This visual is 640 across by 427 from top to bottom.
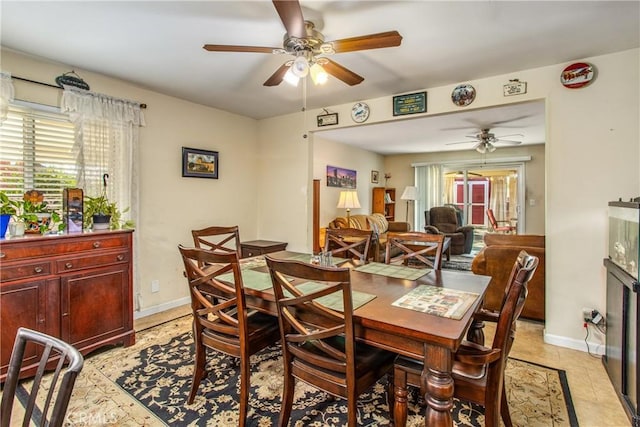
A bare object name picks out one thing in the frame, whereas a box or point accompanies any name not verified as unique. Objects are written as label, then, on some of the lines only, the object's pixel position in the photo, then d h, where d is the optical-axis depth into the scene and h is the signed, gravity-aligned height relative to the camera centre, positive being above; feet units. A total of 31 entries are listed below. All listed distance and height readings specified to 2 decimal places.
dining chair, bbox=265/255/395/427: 4.45 -2.15
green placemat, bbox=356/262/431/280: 7.02 -1.38
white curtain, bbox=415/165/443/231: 26.68 +2.01
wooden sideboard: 6.89 -1.90
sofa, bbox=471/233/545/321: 10.39 -1.99
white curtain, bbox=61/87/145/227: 9.42 +2.15
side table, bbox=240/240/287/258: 12.95 -1.50
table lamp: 18.52 +0.62
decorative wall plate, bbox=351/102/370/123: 12.04 +3.79
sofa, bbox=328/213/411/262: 16.67 -0.89
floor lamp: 25.81 +1.45
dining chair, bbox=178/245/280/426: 5.52 -2.23
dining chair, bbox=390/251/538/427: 4.30 -2.34
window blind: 8.25 +1.56
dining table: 4.11 -1.51
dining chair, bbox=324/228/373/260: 8.80 -0.79
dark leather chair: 22.72 -1.14
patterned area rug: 5.94 -3.85
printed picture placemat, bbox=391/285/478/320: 4.78 -1.47
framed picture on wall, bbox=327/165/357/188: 20.84 +2.37
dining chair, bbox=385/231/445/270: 7.77 -0.84
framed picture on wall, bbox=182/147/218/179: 12.17 +1.90
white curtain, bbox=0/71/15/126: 7.90 +2.94
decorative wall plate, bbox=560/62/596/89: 8.46 +3.71
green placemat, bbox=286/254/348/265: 8.33 -1.27
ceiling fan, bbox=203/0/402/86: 5.54 +3.24
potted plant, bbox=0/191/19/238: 7.13 -0.05
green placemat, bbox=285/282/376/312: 5.05 -1.47
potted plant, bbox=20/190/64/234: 7.68 -0.10
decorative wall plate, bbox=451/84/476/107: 10.00 +3.73
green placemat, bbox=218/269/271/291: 6.05 -1.40
